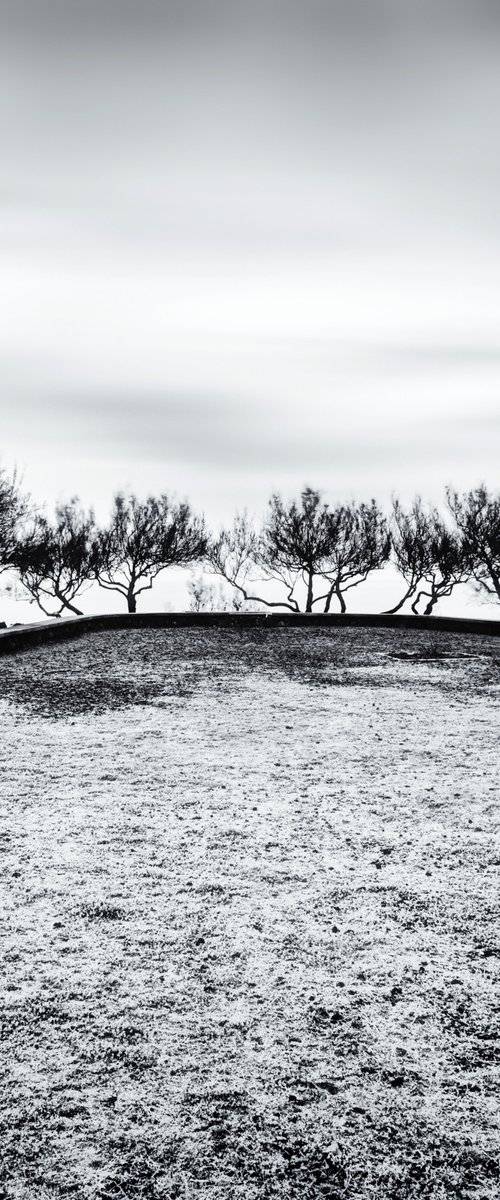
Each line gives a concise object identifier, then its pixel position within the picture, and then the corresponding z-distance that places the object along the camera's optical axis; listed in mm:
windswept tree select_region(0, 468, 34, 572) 28969
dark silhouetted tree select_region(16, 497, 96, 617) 36719
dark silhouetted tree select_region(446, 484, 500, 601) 34500
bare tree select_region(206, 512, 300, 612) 41656
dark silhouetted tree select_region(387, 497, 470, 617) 36000
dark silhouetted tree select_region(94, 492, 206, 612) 37562
